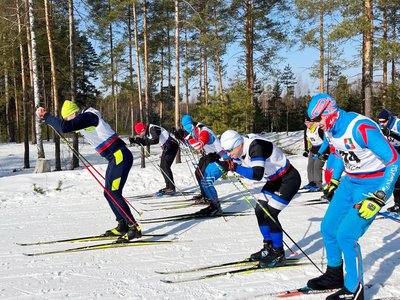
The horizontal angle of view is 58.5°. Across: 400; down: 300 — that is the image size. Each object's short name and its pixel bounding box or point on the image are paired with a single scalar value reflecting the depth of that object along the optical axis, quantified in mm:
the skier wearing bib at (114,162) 5207
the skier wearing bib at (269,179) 4031
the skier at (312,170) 8912
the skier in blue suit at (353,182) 2936
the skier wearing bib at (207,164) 7059
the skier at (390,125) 6434
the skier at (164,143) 8648
